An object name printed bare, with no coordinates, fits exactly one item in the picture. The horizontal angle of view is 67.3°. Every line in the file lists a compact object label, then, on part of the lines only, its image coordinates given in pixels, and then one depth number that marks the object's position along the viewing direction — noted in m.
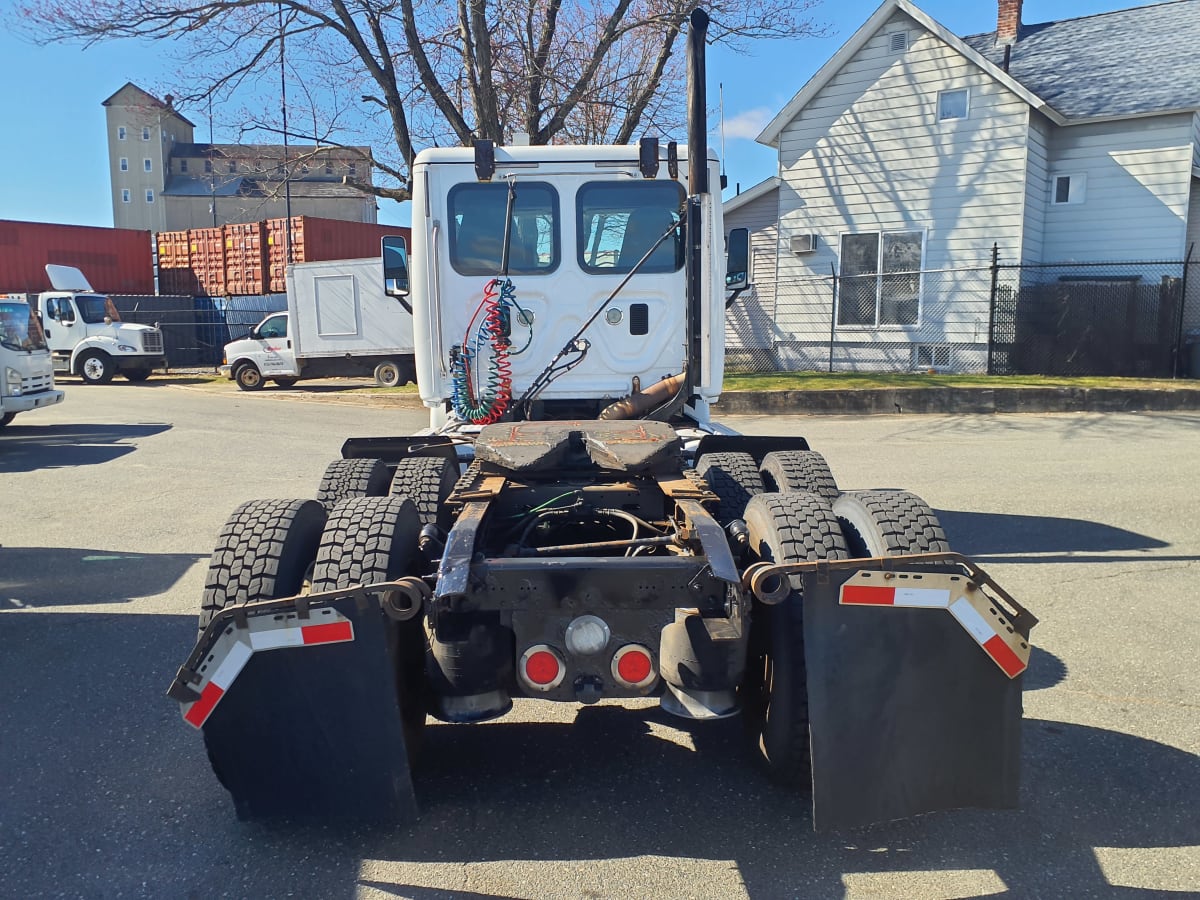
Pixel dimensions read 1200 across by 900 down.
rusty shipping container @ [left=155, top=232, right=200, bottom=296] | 30.52
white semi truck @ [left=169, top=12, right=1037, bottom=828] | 2.71
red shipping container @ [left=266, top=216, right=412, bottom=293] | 27.02
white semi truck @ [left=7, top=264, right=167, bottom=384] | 23.66
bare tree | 16.72
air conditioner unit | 19.27
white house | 17.27
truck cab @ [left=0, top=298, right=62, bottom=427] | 13.09
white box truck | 21.02
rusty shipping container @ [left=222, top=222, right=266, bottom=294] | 28.28
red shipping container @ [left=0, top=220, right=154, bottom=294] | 29.34
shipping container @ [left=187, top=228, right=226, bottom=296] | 29.53
